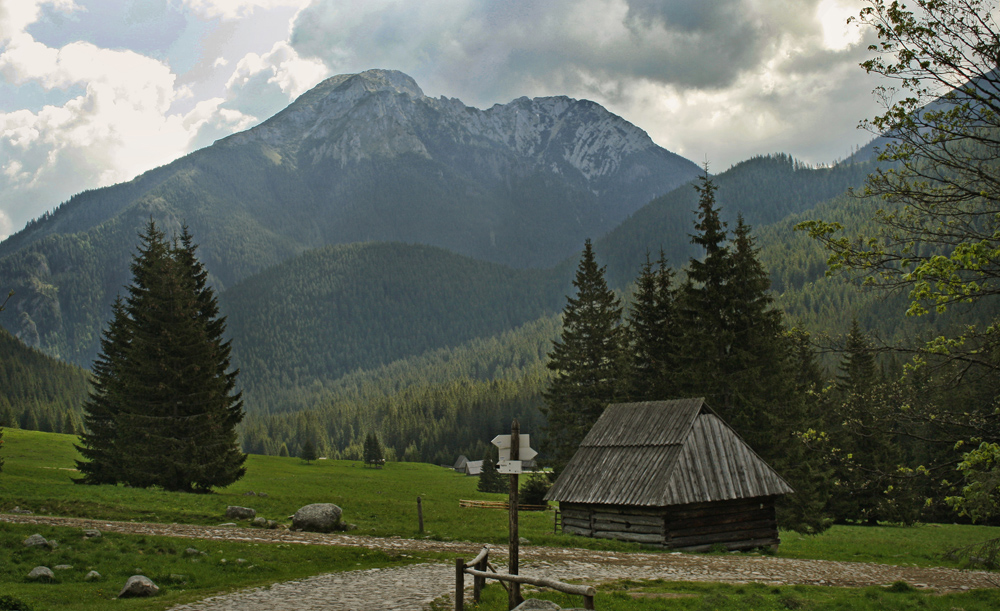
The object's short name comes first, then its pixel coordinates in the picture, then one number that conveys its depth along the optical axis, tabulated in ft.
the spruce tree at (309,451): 377.83
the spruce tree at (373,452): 375.45
